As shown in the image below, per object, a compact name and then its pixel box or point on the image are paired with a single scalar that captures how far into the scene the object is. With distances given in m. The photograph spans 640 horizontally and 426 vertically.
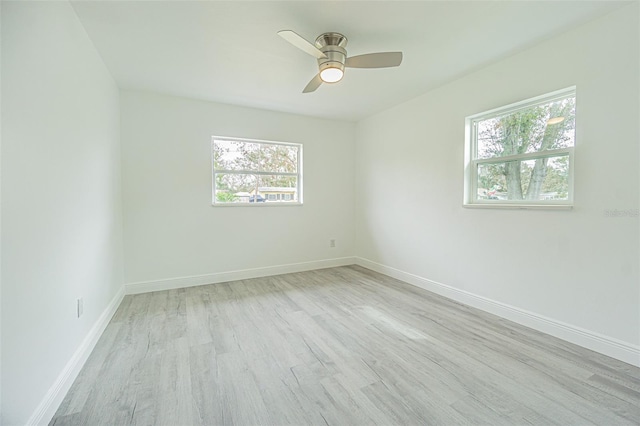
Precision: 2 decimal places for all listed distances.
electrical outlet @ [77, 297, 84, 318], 1.90
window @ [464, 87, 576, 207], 2.30
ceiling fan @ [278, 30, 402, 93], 2.11
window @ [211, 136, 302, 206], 3.88
